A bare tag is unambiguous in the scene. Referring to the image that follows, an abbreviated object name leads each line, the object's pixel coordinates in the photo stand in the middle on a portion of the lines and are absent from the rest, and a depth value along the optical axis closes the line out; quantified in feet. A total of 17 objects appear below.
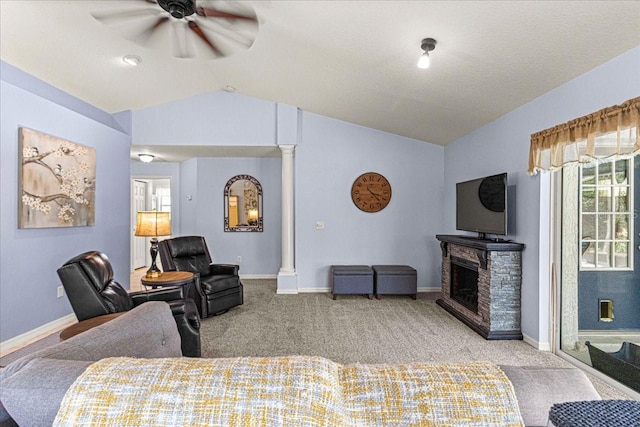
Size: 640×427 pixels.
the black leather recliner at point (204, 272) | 13.11
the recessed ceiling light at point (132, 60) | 12.19
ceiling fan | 6.81
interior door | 24.25
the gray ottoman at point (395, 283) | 16.35
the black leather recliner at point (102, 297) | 7.82
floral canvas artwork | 11.27
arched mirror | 21.84
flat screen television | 11.59
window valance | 7.27
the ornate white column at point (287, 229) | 17.66
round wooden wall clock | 18.06
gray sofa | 2.58
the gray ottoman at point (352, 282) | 16.34
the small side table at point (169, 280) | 11.38
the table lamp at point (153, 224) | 11.37
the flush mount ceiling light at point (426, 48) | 8.61
